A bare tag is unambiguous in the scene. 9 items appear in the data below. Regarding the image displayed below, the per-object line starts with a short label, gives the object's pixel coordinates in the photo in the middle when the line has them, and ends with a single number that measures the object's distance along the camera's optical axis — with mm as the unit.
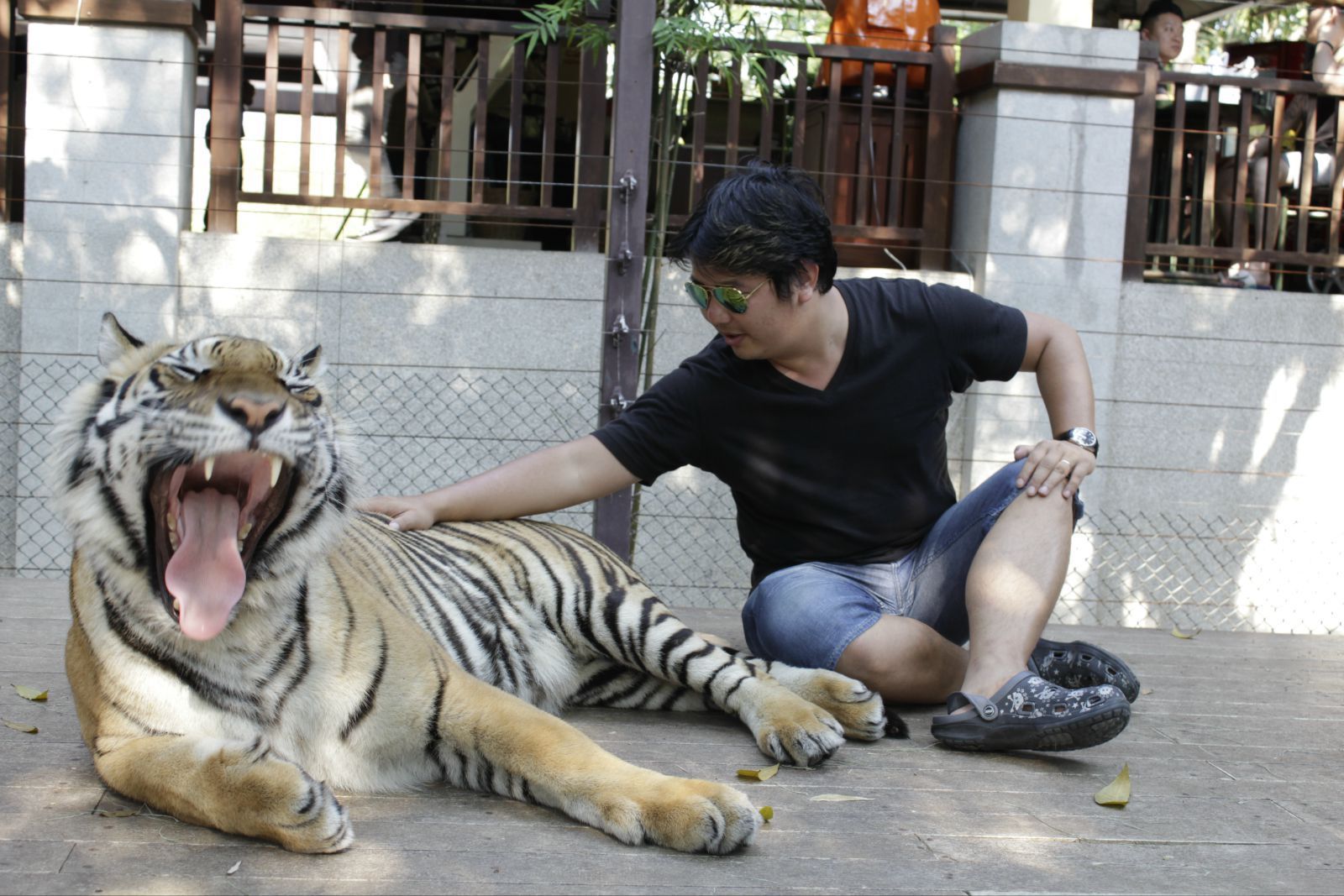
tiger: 2176
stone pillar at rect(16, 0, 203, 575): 5508
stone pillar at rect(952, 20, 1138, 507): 5949
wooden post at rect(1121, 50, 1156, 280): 6152
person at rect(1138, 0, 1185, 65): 7523
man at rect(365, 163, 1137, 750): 3119
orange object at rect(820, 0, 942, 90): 6703
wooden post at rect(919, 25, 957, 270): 6219
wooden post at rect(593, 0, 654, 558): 4965
